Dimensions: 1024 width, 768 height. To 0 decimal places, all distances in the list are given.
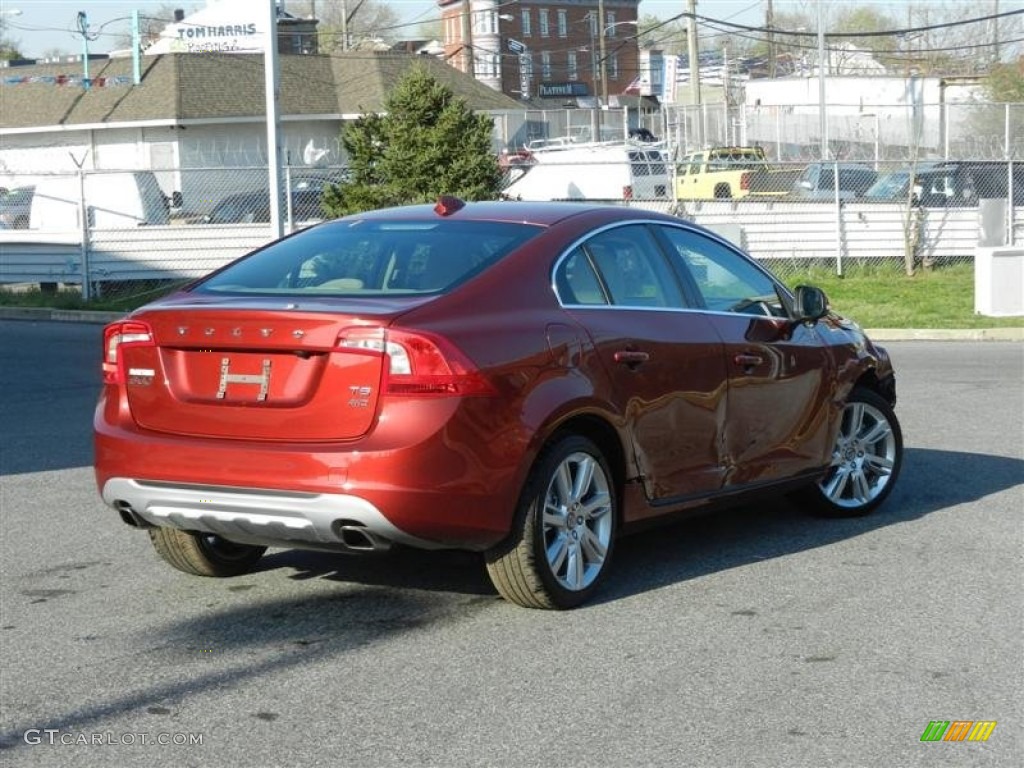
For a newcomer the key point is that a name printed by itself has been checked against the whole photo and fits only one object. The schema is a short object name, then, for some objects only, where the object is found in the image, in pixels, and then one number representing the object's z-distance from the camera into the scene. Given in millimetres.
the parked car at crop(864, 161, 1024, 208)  26422
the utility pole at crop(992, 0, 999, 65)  70975
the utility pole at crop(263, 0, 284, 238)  21719
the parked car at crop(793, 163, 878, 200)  27844
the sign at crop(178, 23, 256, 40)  32969
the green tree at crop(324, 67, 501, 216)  24156
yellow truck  35500
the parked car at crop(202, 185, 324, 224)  28312
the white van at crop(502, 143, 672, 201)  32094
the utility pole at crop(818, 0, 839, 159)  43778
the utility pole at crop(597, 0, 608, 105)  60469
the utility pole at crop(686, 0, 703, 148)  50562
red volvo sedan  5668
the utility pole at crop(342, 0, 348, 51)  62294
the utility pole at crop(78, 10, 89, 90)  49656
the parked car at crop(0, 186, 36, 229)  32844
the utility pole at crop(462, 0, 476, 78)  58991
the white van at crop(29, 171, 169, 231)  28969
